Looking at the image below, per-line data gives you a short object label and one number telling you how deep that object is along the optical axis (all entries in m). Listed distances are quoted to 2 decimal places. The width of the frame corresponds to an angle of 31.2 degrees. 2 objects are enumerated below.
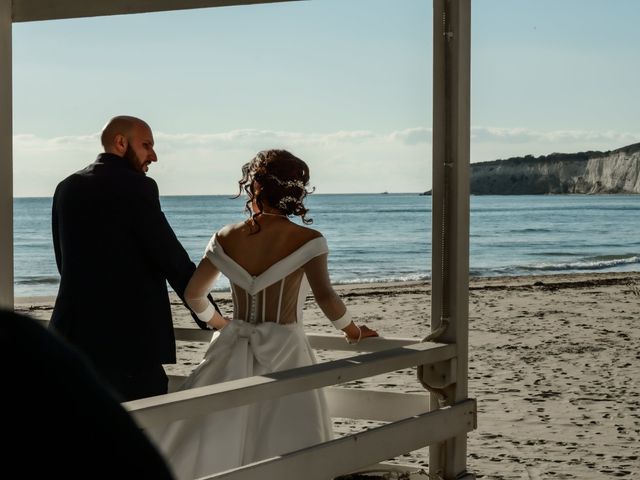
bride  3.85
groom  3.73
